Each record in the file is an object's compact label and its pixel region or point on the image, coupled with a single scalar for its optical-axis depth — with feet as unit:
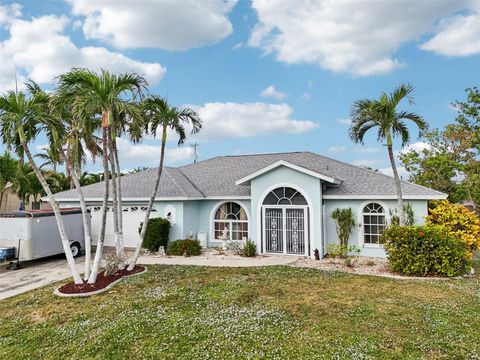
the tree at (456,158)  69.26
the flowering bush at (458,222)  39.73
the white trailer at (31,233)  44.86
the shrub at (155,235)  53.01
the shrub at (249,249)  49.83
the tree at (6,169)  81.87
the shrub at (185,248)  51.65
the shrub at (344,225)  48.03
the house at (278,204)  47.85
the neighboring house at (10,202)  125.62
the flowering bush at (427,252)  36.55
